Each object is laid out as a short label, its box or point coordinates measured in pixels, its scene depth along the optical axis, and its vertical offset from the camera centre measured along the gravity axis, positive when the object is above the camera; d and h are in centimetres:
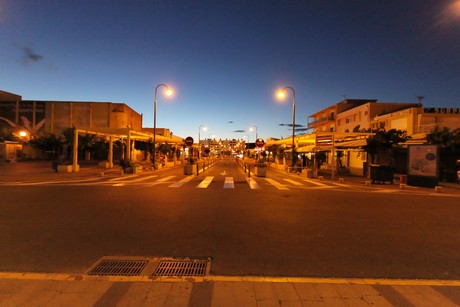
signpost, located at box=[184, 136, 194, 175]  2488 -162
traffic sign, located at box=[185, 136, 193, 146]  2905 +78
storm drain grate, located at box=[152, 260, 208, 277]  463 -190
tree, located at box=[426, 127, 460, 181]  2061 +43
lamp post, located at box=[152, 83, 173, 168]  2846 +529
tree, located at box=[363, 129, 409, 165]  2169 +93
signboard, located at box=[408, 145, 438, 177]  1739 -31
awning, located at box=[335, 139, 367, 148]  2373 +73
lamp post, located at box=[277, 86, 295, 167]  2753 +522
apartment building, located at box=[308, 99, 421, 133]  4516 +655
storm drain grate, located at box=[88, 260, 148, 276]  464 -191
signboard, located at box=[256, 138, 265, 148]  3213 +83
